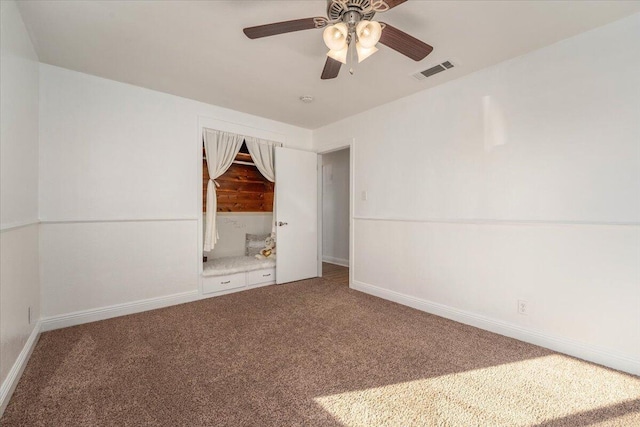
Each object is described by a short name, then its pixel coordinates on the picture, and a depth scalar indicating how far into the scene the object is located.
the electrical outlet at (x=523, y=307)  2.27
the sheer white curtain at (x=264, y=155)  3.85
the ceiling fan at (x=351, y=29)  1.51
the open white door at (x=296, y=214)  3.98
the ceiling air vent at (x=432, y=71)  2.47
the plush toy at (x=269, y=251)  4.18
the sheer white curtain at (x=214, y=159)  3.47
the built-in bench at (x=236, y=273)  3.45
